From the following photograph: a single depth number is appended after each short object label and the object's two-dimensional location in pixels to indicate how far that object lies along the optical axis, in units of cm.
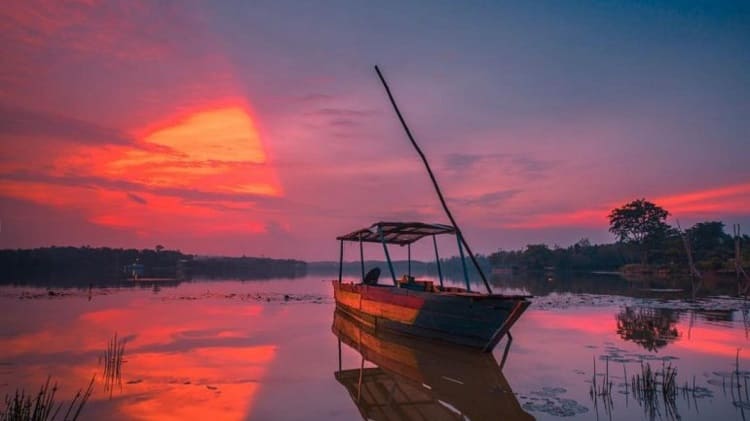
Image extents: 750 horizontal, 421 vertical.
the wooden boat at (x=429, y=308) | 1059
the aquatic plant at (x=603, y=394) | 706
